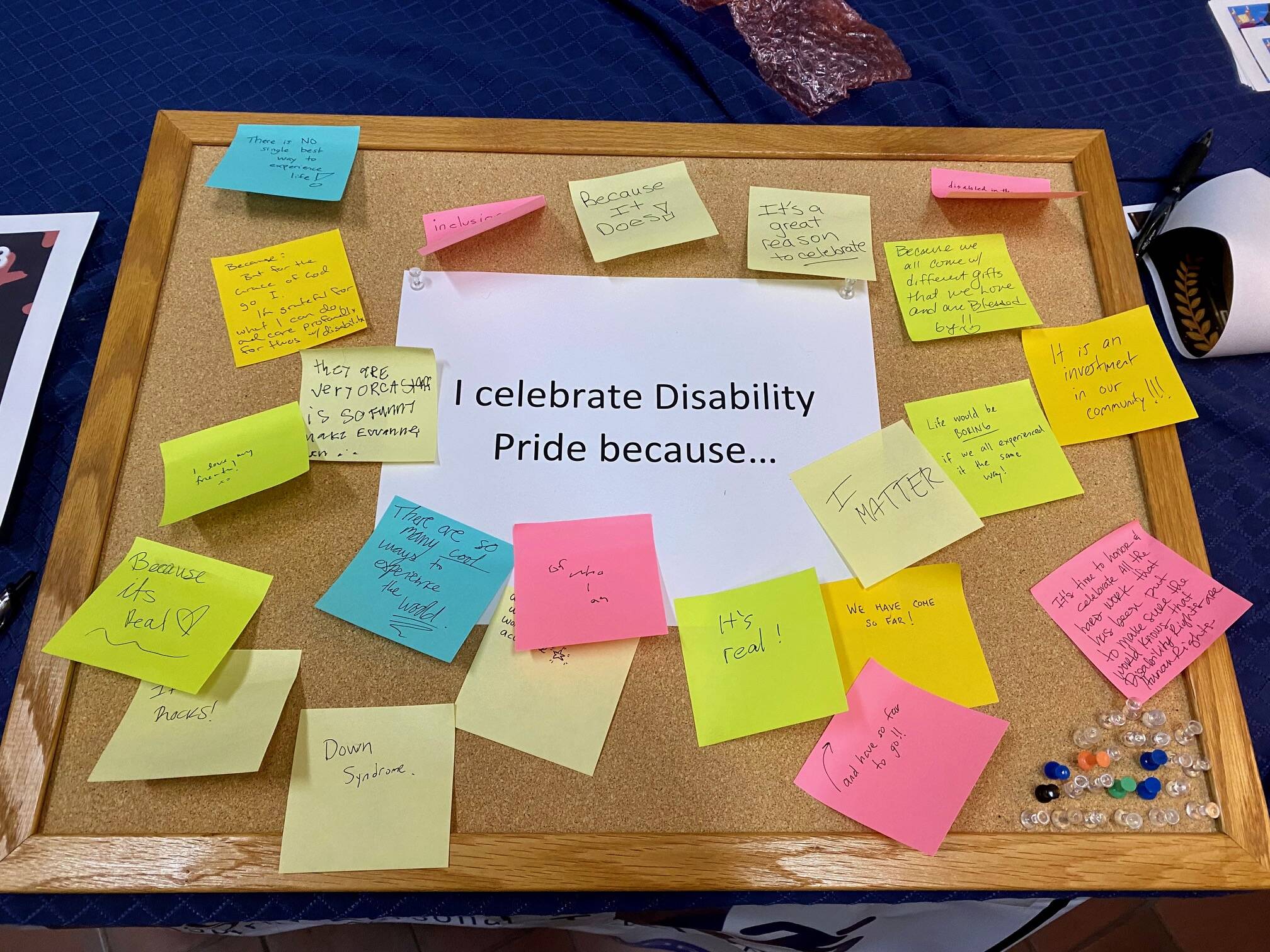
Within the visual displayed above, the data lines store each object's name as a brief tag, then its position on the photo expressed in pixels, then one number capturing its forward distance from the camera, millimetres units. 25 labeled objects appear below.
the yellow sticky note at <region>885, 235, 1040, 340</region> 700
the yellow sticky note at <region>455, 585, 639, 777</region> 569
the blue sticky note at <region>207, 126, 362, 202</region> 732
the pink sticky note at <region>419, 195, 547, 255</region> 713
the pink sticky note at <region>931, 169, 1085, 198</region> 747
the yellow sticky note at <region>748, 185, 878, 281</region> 716
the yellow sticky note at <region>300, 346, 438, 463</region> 647
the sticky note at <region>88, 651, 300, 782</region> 552
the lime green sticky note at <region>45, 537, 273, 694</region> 574
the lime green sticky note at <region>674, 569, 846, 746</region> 577
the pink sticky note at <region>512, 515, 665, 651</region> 589
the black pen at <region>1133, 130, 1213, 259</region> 795
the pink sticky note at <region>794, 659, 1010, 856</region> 558
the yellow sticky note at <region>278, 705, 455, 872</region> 543
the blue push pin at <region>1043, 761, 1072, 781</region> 562
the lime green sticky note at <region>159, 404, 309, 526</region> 620
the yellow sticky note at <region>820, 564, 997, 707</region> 593
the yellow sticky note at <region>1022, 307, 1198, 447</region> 672
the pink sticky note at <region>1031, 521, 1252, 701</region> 603
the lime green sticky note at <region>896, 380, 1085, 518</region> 645
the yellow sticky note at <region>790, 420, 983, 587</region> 622
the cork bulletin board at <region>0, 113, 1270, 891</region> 547
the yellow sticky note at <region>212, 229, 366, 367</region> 682
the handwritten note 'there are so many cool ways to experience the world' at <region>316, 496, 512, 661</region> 593
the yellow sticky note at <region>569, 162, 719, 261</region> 724
